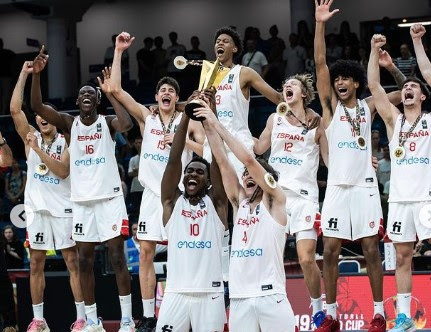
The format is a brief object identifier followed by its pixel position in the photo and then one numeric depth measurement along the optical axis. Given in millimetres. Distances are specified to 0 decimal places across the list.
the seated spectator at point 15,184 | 18500
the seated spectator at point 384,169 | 15611
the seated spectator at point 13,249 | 16219
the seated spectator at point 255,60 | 18859
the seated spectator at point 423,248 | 13586
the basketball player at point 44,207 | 11875
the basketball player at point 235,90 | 10874
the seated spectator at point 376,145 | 15500
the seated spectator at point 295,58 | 19500
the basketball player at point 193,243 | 9117
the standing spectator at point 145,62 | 22203
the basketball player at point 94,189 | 11258
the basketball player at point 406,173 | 10312
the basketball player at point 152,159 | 11219
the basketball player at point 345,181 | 10453
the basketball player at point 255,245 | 8781
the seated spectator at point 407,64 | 16702
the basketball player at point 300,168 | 10742
